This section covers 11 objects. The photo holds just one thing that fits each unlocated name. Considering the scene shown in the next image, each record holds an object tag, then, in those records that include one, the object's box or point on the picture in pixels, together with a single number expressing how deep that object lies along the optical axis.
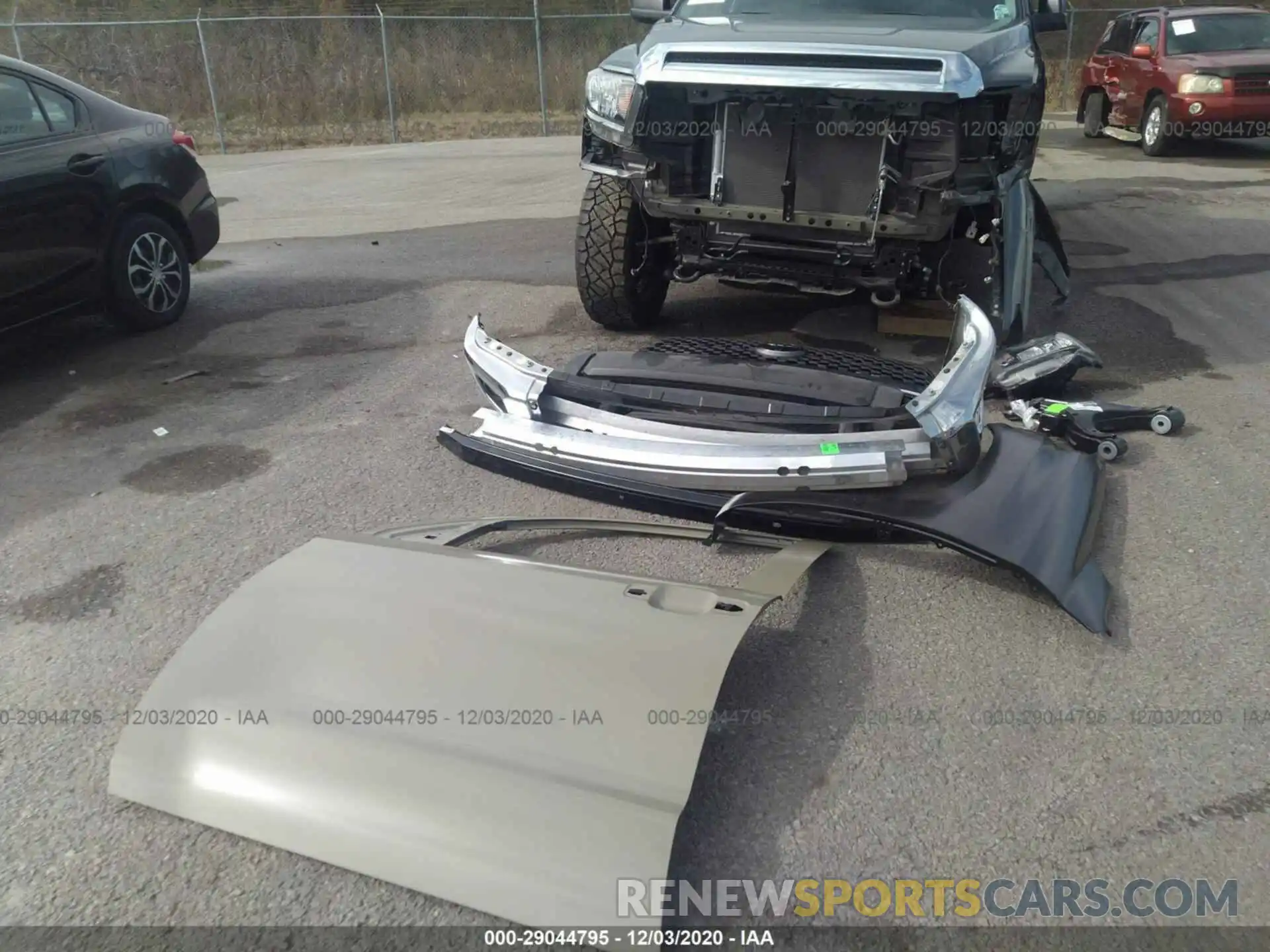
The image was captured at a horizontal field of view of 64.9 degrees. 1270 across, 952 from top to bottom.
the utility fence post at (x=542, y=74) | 18.17
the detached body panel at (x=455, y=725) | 1.94
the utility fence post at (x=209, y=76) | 17.31
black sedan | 5.04
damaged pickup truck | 4.31
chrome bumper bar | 3.43
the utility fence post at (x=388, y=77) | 17.62
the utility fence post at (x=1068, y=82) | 19.91
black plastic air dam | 3.03
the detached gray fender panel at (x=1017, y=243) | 4.70
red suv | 11.98
